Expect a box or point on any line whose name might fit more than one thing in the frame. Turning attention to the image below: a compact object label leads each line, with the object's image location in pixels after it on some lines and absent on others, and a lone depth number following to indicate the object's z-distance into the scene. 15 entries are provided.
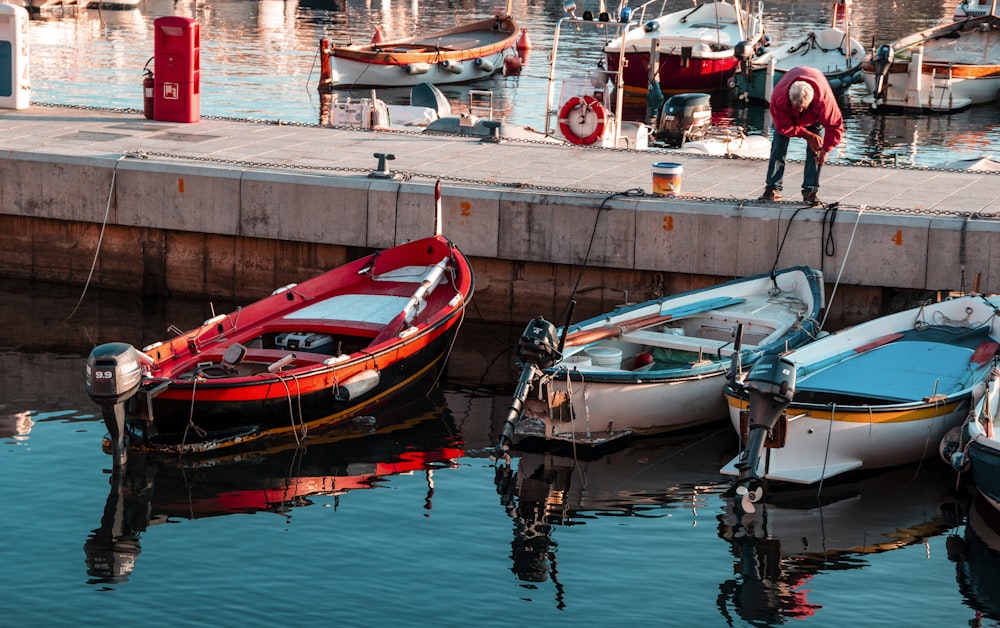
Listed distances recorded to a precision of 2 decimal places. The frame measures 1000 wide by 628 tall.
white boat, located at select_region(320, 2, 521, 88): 40.06
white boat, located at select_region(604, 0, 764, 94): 40.06
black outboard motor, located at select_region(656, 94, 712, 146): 27.39
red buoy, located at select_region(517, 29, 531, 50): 46.94
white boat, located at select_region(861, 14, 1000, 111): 37.69
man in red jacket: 16.30
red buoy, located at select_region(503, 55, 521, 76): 42.53
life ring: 21.20
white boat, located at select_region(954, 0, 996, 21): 49.59
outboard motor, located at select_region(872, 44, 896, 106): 37.56
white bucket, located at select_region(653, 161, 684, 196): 16.47
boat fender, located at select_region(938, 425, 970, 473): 12.55
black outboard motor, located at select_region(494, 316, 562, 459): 12.80
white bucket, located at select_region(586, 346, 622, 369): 14.05
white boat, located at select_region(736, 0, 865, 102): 39.44
